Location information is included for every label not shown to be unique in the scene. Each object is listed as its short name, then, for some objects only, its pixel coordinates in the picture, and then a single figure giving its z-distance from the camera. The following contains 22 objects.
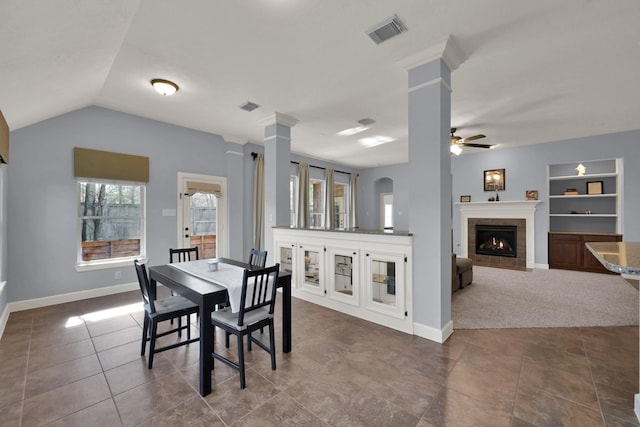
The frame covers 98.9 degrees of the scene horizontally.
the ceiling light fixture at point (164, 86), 3.32
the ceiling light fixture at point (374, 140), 5.82
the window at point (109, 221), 4.14
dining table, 1.98
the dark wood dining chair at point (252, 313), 2.06
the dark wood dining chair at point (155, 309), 2.26
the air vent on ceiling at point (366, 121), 4.71
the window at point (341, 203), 8.80
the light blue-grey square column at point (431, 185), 2.70
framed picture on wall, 6.72
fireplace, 6.55
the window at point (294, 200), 7.21
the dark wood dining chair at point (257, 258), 3.08
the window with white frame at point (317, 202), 8.04
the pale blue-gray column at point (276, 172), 4.48
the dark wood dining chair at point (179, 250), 3.36
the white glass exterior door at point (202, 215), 5.07
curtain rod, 6.04
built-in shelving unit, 5.68
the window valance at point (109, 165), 3.99
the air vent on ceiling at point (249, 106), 4.02
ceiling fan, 4.69
